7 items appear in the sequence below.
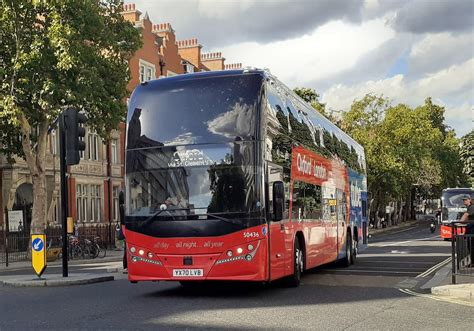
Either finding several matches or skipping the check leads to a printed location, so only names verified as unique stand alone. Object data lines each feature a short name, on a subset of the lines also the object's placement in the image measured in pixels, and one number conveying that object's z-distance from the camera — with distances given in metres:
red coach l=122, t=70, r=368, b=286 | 11.72
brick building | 35.66
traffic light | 16.45
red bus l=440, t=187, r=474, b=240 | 38.88
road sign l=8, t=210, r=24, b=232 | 31.62
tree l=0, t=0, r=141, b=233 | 27.09
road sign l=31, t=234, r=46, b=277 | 17.02
